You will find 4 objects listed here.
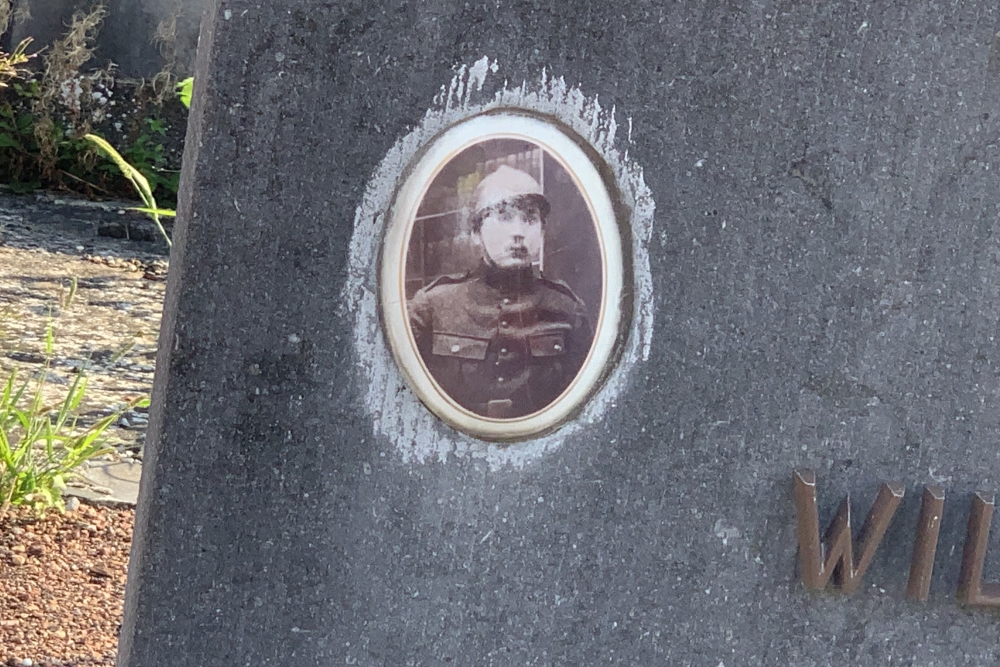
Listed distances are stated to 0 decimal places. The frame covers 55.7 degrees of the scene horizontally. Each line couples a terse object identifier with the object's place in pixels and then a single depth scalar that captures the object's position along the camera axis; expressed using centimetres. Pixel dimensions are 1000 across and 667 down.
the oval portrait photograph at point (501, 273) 126
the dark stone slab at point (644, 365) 126
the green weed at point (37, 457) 217
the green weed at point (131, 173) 173
